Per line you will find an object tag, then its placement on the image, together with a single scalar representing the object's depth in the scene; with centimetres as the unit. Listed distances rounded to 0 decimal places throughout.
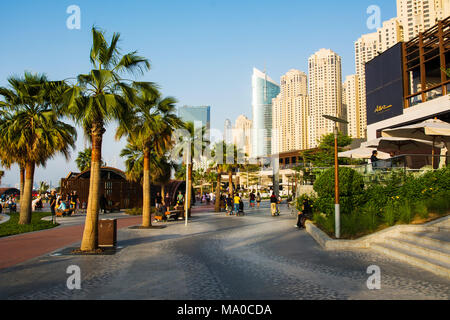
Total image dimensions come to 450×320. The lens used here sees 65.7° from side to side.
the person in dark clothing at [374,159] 1534
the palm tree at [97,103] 1026
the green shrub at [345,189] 1439
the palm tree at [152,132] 1648
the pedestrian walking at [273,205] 2494
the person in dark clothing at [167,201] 2397
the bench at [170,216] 2112
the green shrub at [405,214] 1170
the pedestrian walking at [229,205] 2716
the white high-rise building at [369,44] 12790
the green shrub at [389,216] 1188
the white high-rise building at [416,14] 12121
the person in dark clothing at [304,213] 1688
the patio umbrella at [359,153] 1772
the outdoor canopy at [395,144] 1519
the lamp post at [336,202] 1160
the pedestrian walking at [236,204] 2610
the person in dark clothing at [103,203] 2879
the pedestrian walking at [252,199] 3925
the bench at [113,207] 3016
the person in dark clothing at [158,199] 3189
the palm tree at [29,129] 1742
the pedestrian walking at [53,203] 2080
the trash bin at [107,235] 1139
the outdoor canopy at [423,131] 1330
